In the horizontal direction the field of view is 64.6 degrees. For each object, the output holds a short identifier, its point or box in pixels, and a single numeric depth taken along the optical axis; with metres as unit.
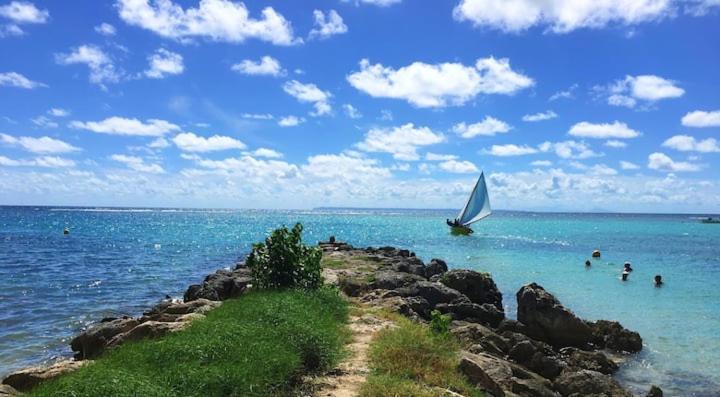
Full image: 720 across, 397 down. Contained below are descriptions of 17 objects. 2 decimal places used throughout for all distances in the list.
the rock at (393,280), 22.81
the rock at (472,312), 20.05
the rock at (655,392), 15.51
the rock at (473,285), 24.17
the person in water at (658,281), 36.31
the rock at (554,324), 20.28
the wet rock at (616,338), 20.69
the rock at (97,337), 14.31
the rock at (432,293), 20.98
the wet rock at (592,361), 17.92
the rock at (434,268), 29.76
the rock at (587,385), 14.12
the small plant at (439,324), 13.47
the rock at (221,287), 20.05
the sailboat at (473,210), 79.57
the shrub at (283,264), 17.91
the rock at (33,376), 10.64
